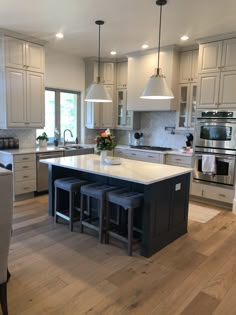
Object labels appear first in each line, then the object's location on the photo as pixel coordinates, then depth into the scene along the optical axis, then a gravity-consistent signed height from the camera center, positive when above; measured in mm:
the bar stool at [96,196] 3010 -844
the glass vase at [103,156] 3494 -415
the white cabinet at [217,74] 4133 +913
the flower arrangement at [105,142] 3389 -213
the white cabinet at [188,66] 4812 +1177
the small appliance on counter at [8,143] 4637 -370
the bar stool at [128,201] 2710 -810
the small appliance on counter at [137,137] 5906 -235
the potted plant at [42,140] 5199 -327
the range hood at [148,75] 4910 +1055
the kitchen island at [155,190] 2734 -734
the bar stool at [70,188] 3350 -834
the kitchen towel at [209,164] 4332 -602
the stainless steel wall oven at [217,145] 4195 -268
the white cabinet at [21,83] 4273 +693
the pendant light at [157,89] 2875 +434
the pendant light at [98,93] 3395 +428
